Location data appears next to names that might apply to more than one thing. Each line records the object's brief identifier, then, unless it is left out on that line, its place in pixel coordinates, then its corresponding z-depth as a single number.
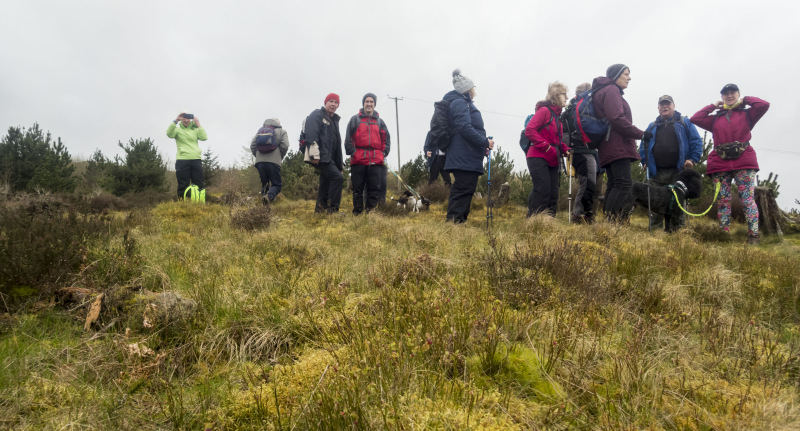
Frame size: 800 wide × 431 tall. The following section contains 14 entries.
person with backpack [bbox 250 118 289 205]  7.52
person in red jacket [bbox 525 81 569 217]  5.57
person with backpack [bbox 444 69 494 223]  5.40
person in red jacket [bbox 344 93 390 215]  6.84
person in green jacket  7.51
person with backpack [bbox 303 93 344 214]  6.56
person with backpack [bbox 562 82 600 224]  6.13
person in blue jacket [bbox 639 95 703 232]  6.44
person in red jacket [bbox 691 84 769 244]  5.48
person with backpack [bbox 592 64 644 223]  5.19
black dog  6.23
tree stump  6.40
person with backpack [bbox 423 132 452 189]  9.48
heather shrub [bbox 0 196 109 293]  2.32
